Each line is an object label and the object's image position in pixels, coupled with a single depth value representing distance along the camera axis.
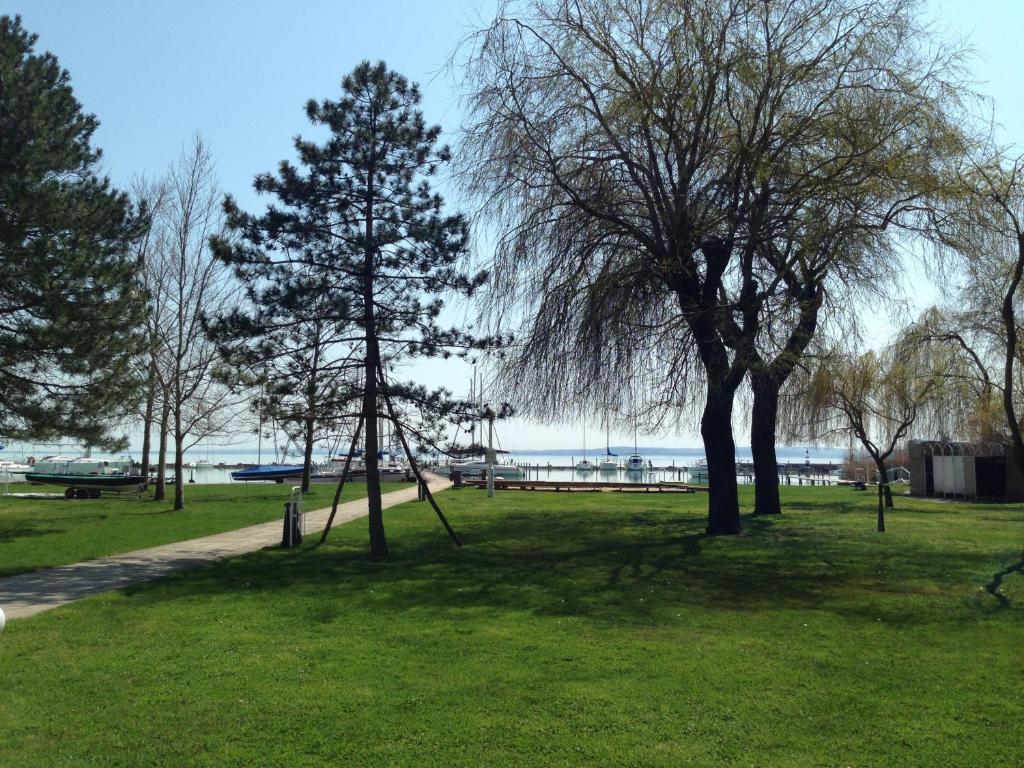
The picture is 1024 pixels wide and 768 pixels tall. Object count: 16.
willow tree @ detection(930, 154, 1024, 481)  12.80
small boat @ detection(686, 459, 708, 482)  60.28
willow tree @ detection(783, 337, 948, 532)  27.82
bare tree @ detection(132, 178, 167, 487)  22.48
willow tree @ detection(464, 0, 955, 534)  14.91
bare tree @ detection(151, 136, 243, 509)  26.75
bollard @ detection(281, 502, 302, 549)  16.14
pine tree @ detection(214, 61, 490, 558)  15.11
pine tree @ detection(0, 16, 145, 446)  18.56
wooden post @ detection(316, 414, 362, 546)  15.85
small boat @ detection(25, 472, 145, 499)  30.59
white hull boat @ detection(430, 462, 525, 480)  67.89
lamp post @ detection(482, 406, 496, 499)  15.83
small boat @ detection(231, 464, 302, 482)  57.58
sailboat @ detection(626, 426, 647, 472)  101.25
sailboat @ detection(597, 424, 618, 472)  101.31
